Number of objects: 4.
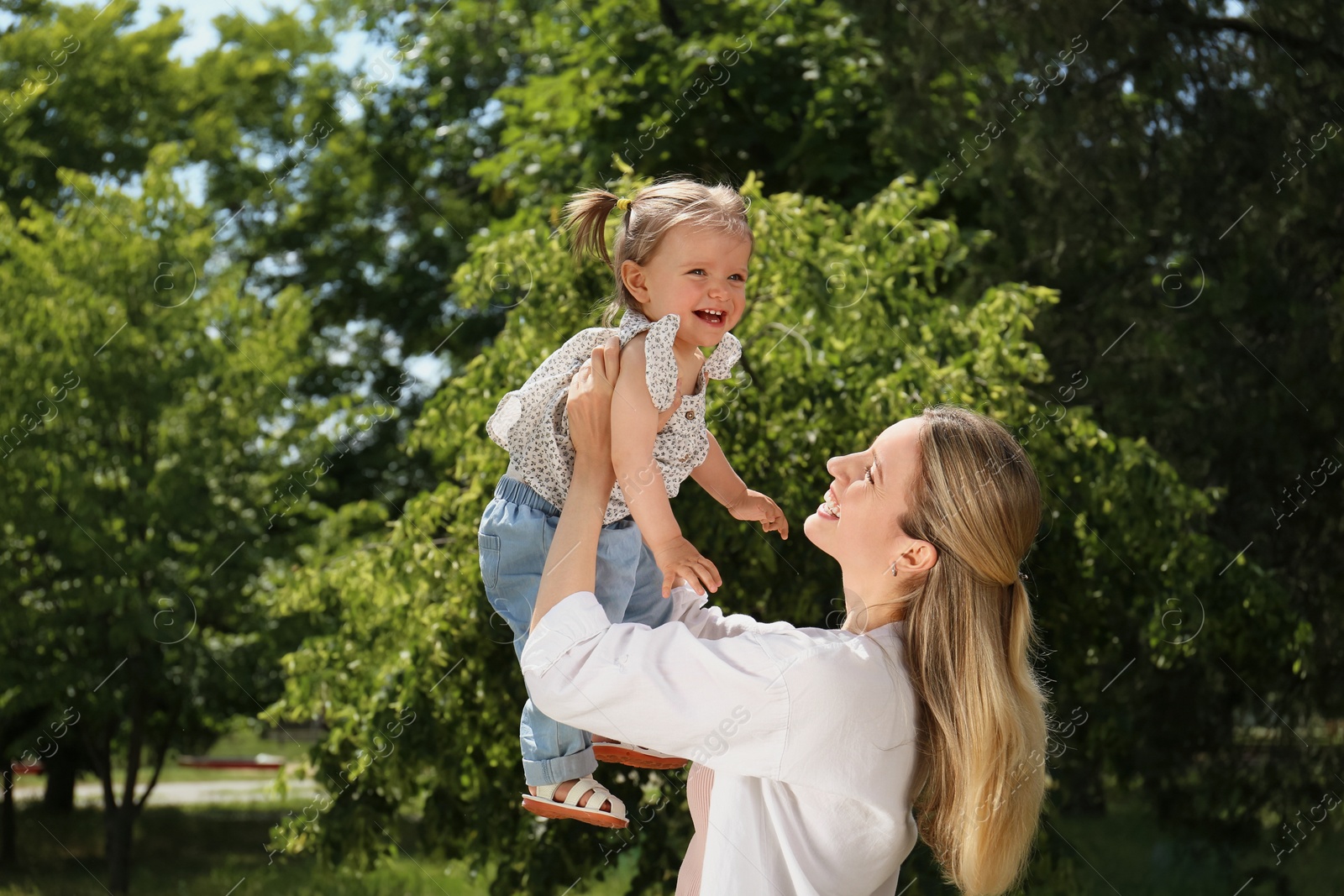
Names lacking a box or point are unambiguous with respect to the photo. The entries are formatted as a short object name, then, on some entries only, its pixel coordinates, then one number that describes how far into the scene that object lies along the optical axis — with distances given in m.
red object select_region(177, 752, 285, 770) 24.83
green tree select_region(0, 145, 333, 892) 10.14
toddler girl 2.17
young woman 1.80
